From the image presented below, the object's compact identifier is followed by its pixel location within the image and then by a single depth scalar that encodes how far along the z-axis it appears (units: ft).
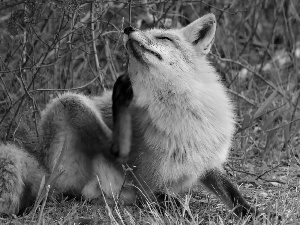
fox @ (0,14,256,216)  29.25
